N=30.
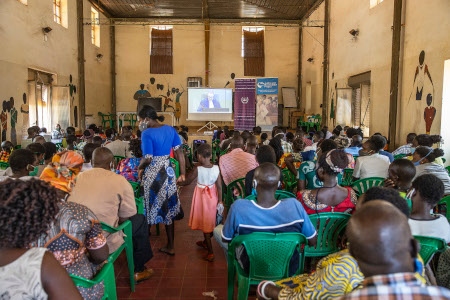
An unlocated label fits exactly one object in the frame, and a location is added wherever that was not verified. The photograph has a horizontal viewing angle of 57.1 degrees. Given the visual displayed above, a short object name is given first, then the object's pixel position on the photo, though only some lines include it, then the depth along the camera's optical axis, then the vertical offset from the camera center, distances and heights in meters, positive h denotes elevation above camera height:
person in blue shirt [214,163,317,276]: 2.33 -0.57
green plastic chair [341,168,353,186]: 4.57 -0.66
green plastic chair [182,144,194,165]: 8.20 -0.73
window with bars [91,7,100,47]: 14.38 +3.08
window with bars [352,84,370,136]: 10.21 +0.30
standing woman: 3.71 -0.51
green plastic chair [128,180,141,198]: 3.86 -0.69
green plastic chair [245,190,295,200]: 3.23 -0.61
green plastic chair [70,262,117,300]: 1.74 -0.73
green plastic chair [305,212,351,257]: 2.54 -0.71
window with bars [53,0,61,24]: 10.87 +2.79
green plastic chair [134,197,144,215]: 3.37 -0.73
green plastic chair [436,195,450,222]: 3.27 -0.71
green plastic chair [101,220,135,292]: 2.53 -0.84
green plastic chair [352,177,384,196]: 3.87 -0.61
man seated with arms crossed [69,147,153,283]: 2.70 -0.52
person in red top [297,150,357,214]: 2.75 -0.51
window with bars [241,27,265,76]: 16.98 +2.76
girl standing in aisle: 3.74 -0.73
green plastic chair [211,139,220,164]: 8.53 -0.68
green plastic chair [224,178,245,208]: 3.88 -0.68
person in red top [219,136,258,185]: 4.29 -0.49
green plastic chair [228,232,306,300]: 2.17 -0.74
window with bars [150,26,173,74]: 16.89 +2.66
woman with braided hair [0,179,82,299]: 1.39 -0.48
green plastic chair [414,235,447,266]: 2.06 -0.63
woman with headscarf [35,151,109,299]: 1.79 -0.56
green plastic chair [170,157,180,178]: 5.12 -0.63
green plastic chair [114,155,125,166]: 5.74 -0.59
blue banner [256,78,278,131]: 14.23 +0.49
